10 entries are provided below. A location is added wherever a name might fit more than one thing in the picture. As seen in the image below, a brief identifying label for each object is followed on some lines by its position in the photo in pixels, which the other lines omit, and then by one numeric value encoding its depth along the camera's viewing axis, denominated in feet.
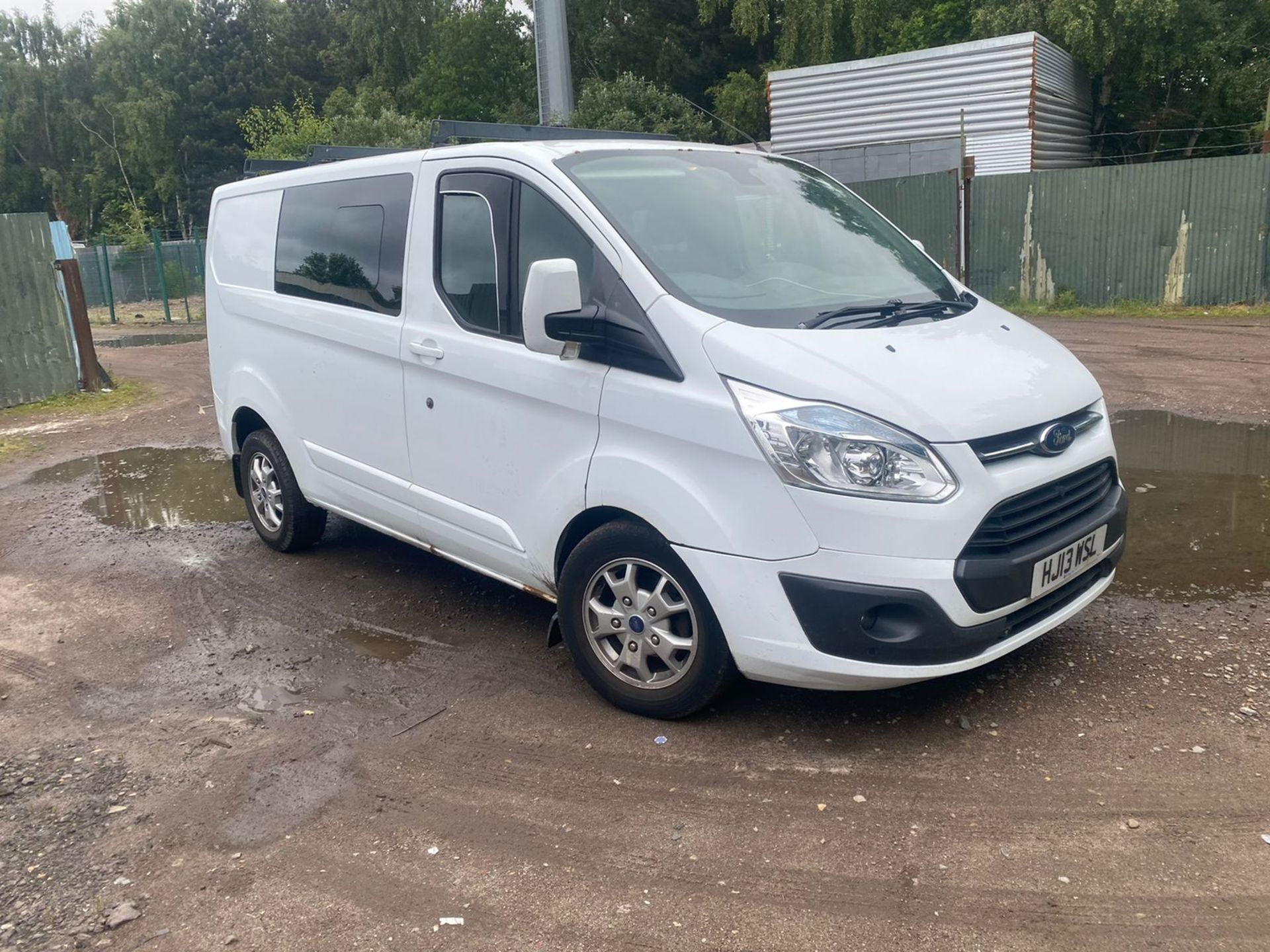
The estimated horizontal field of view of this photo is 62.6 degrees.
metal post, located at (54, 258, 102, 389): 39.47
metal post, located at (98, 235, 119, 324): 85.10
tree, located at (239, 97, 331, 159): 101.35
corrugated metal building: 56.59
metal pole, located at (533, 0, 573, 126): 50.70
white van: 10.91
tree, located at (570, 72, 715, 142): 74.18
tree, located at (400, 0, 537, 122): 114.83
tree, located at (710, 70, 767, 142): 91.86
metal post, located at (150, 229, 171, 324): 81.00
